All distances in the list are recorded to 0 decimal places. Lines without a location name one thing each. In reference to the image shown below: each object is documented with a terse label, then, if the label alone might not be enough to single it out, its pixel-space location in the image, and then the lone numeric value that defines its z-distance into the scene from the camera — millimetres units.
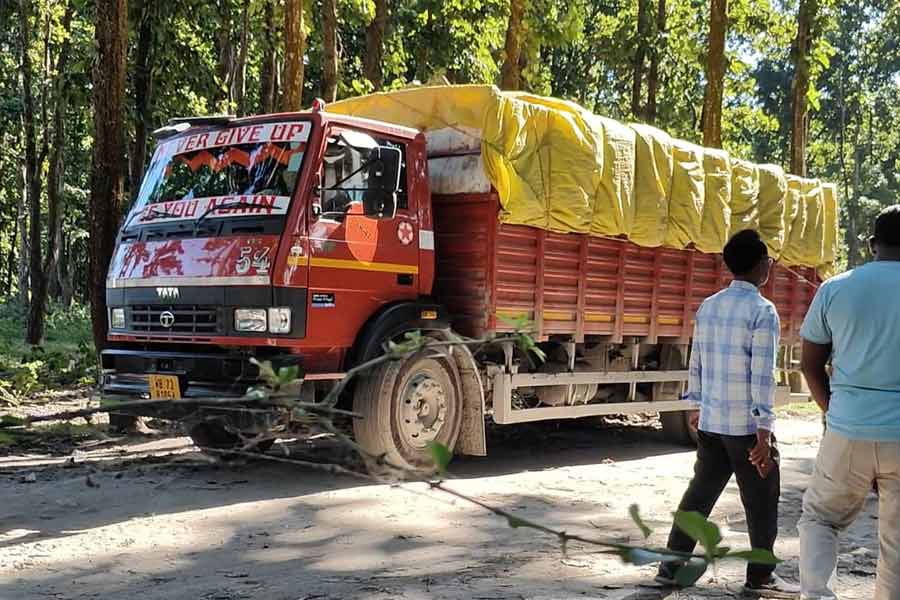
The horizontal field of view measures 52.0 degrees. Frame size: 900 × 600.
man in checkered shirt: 4539
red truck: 6754
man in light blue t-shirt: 3752
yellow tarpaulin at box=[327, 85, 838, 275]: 7785
